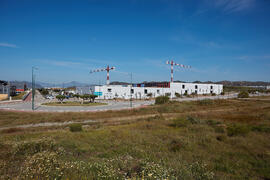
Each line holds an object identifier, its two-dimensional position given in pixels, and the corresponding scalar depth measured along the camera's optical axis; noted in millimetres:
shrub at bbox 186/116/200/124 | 16594
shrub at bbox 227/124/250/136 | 11709
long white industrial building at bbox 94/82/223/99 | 54125
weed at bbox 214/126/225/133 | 12895
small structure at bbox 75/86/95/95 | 56406
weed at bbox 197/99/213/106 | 38256
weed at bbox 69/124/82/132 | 13609
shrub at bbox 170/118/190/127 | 14989
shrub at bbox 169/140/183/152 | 8308
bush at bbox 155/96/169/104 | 38094
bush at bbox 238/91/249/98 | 56500
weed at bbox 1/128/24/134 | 13991
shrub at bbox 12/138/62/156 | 6699
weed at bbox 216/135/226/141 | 10466
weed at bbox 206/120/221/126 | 16281
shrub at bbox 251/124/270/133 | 12488
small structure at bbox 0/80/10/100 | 50612
